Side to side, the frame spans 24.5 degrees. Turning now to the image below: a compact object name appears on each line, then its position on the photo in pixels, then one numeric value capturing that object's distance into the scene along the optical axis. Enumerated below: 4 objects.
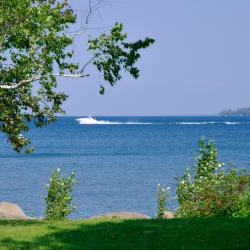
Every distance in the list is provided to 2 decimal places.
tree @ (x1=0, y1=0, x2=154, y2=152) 19.50
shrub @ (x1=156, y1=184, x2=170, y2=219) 30.52
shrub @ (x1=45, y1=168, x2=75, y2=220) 29.80
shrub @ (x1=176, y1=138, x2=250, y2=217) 24.73
